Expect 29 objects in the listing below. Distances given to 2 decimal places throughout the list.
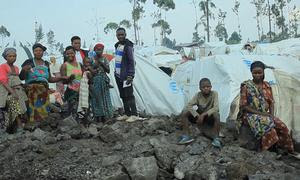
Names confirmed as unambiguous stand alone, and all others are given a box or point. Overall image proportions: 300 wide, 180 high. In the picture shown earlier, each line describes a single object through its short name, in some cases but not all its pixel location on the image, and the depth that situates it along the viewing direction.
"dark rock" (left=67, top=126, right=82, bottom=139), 4.67
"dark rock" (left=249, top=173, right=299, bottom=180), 3.40
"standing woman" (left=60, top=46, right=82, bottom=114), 5.32
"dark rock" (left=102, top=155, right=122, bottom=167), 3.86
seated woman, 4.31
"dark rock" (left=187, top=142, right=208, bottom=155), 4.14
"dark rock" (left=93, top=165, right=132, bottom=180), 3.58
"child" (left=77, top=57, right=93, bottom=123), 5.23
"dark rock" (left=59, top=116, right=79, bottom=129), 5.12
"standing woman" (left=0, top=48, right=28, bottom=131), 4.91
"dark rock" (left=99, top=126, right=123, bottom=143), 4.56
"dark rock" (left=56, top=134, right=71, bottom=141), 4.54
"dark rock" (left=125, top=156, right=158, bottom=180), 3.61
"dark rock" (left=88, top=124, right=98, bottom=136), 4.71
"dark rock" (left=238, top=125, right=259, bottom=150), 4.43
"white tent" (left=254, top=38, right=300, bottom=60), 15.12
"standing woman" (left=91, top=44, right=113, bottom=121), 5.43
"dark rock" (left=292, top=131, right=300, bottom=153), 4.46
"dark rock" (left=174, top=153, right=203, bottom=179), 3.72
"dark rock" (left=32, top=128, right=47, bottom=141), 4.55
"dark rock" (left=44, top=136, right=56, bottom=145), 4.43
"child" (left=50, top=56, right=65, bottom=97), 5.98
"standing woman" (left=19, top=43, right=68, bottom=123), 5.09
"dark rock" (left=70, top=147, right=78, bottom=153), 4.20
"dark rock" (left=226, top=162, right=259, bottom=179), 3.57
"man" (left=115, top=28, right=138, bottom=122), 5.61
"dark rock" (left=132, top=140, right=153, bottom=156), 4.11
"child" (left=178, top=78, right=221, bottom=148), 4.51
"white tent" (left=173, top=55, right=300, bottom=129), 5.90
